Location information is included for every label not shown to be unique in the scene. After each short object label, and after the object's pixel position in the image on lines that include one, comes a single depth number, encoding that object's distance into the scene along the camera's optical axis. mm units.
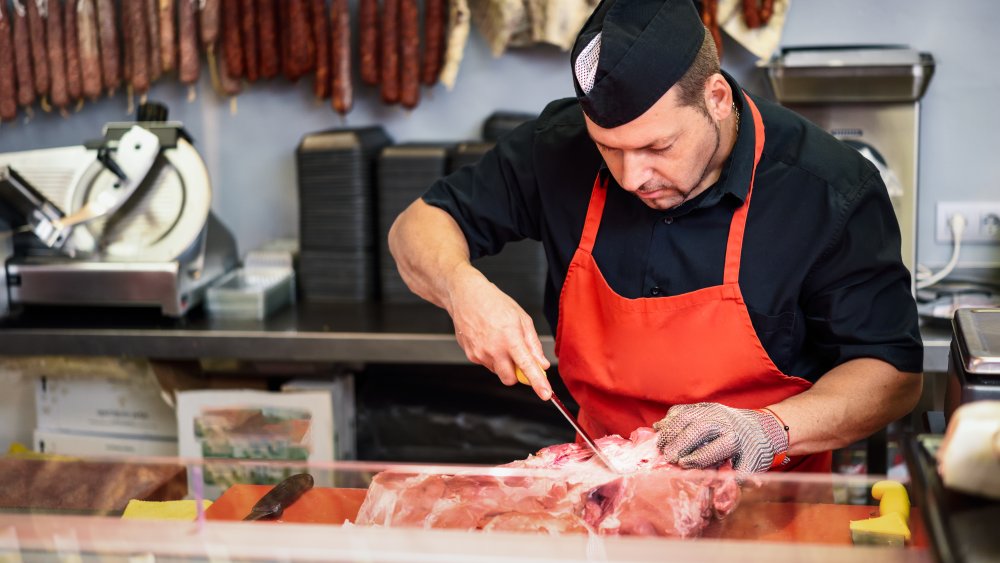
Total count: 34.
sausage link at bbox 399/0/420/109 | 3746
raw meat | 1433
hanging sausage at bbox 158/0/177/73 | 3877
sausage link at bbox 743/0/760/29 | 3547
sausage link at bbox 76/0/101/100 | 3893
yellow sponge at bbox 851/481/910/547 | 1423
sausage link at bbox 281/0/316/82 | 3842
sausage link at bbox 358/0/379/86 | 3820
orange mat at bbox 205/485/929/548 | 1357
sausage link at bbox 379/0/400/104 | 3779
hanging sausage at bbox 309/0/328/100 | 3844
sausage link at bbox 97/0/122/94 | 3902
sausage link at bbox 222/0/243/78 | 3877
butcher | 1819
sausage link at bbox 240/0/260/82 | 3861
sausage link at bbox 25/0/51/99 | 3902
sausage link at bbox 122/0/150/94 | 3896
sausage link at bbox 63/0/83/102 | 3893
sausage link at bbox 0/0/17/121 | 3908
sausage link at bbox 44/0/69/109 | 3885
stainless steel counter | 3271
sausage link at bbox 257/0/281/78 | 3850
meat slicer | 3416
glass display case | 1215
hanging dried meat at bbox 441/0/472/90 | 3777
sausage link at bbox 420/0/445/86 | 3803
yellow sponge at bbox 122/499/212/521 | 1533
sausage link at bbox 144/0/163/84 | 3910
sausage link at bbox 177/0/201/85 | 3875
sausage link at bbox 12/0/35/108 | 3910
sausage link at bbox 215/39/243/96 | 3967
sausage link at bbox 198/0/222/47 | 3855
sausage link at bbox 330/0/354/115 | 3846
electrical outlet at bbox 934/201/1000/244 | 3727
